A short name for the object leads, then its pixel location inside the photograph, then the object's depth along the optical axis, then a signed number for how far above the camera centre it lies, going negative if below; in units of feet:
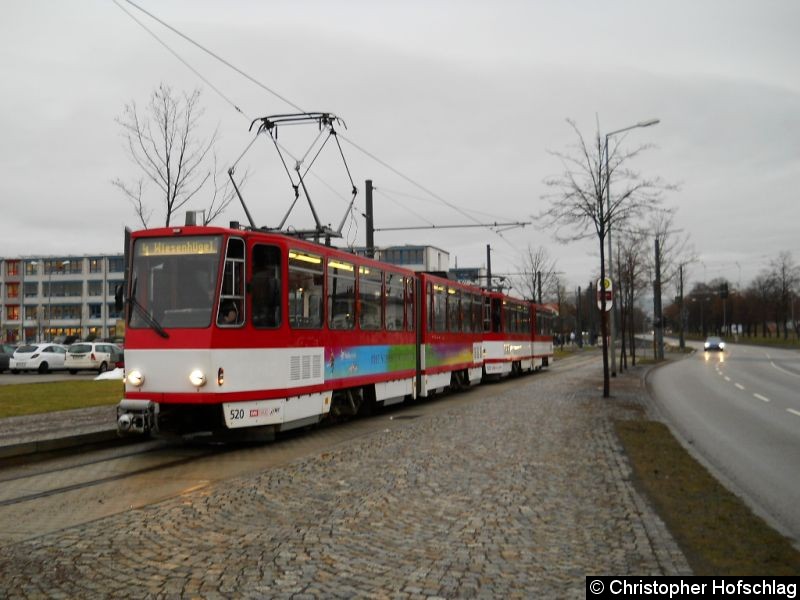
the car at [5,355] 131.23 -3.54
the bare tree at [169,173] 58.70 +12.01
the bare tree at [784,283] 260.42 +15.18
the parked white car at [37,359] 127.85 -4.09
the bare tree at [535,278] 170.31 +11.89
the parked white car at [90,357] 124.16 -3.73
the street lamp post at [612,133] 70.54 +18.61
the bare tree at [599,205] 69.77 +10.99
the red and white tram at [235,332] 36.58 +0.01
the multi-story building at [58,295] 349.00 +17.08
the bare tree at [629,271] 124.88 +9.48
